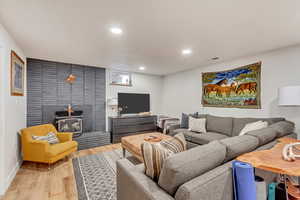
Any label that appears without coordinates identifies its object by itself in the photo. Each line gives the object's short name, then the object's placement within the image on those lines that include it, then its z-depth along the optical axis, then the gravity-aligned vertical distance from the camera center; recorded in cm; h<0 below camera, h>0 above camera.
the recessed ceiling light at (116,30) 205 +106
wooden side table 108 -54
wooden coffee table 250 -86
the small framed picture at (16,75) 236 +45
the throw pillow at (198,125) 352 -67
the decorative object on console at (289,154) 124 -51
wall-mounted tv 482 -11
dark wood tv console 432 -89
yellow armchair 254 -96
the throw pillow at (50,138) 276 -82
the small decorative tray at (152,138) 281 -84
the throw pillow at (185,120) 394 -62
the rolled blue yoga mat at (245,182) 92 -56
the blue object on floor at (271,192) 137 -92
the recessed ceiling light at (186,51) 295 +106
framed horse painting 315 +31
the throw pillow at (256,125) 241 -46
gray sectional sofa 90 -55
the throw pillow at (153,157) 113 -49
